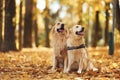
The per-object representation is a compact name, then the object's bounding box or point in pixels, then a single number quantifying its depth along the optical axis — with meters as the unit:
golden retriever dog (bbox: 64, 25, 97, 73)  11.42
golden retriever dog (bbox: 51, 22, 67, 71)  11.88
